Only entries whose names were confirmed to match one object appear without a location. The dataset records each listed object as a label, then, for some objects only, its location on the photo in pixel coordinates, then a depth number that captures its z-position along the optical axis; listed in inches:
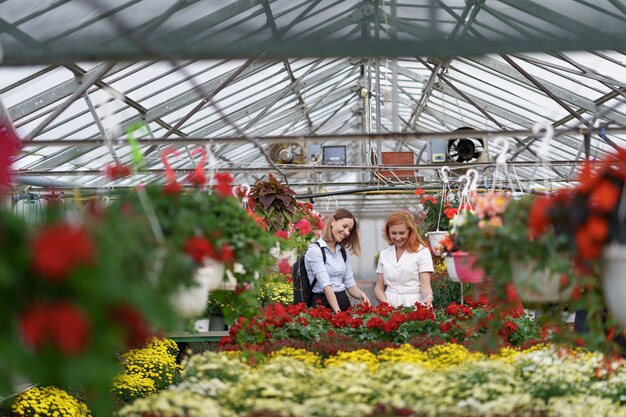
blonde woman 255.4
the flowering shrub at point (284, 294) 319.3
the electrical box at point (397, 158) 462.6
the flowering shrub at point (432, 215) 339.1
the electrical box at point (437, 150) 434.6
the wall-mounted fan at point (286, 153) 456.1
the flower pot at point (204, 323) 311.2
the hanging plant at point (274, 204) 275.6
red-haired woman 245.0
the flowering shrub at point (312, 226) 296.0
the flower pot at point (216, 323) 316.8
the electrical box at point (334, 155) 481.7
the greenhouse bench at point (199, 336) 297.6
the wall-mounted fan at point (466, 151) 410.0
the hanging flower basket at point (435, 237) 223.3
